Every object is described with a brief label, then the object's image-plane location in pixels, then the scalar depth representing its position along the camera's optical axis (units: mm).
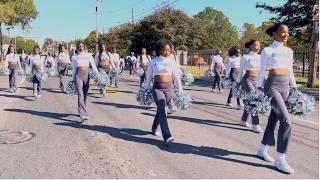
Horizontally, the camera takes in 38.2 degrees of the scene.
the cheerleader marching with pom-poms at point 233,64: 13672
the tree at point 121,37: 60150
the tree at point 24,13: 69738
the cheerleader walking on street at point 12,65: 17500
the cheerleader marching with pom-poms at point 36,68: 15805
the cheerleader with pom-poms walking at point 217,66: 18062
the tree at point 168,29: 54875
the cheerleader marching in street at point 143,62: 17791
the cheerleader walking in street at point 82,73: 10289
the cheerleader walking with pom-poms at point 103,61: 16375
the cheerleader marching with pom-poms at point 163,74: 8023
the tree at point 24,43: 178125
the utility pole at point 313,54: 20752
